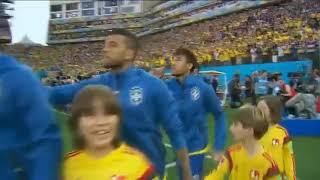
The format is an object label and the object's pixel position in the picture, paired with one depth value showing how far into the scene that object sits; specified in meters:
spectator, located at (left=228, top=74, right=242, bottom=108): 24.88
